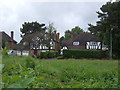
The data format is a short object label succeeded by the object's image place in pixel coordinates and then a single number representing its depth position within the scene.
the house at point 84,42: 32.75
